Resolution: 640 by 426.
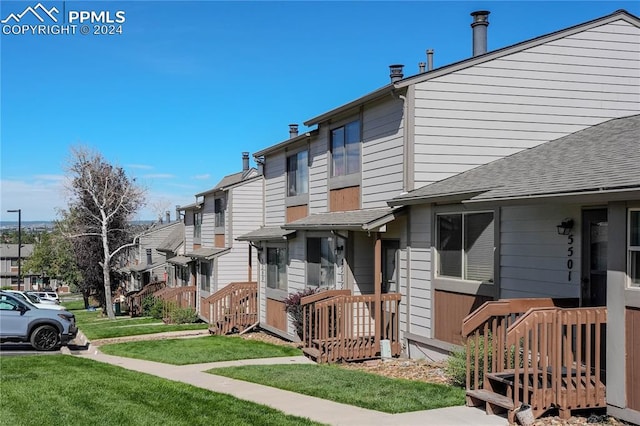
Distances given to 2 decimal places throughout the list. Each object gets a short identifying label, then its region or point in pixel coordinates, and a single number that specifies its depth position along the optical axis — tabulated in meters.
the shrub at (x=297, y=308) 16.55
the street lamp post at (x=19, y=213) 41.06
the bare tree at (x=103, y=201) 35.22
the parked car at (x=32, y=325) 17.36
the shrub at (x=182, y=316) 28.80
